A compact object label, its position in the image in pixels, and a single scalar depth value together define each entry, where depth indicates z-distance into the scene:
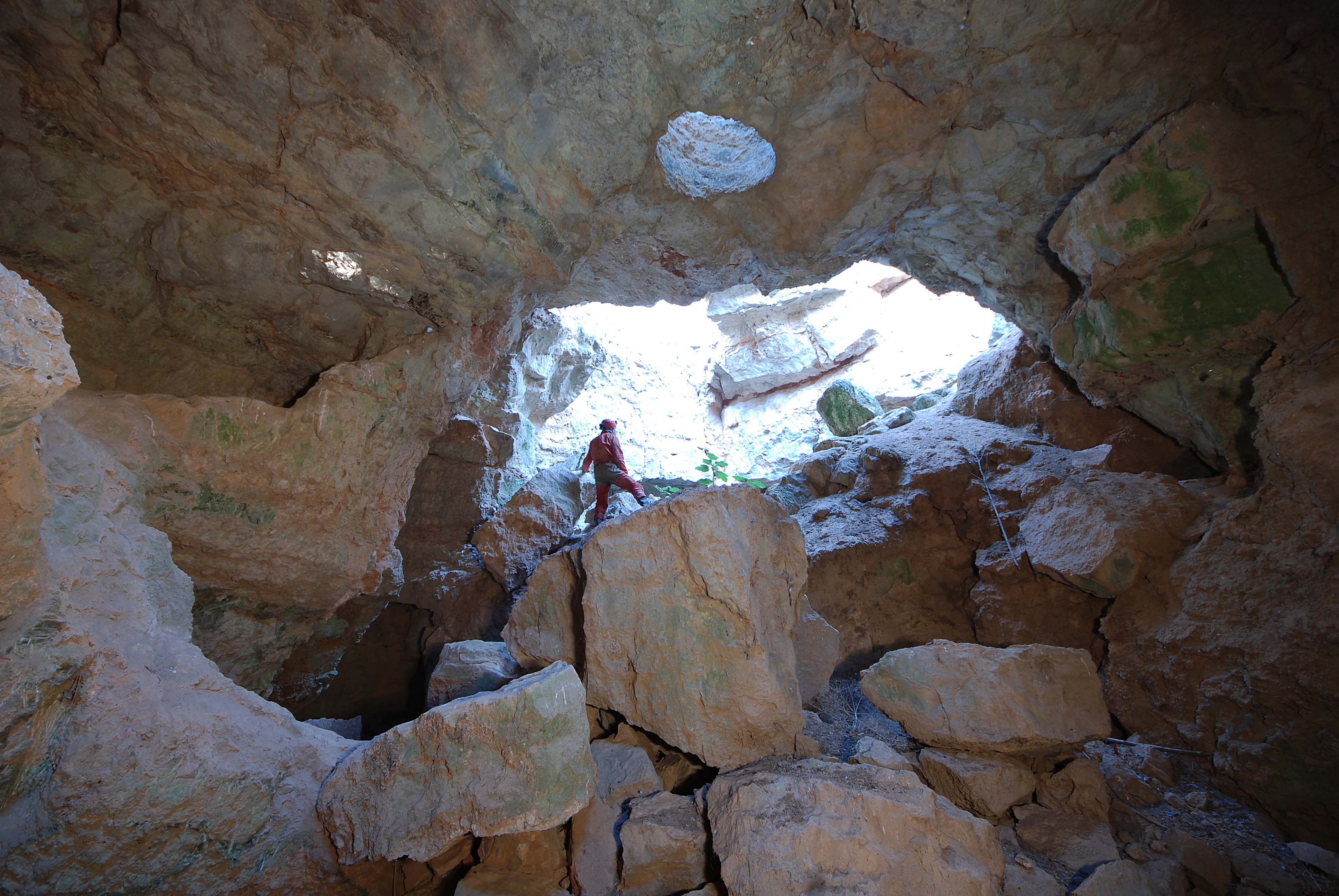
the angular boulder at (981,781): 2.90
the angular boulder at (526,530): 5.95
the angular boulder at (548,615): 3.55
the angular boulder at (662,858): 2.52
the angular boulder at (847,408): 7.75
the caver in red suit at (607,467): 6.26
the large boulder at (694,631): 2.93
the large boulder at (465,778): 2.45
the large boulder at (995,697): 2.99
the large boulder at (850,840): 2.21
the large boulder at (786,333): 13.13
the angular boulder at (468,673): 3.63
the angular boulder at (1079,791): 2.93
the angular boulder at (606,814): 2.59
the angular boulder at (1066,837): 2.65
